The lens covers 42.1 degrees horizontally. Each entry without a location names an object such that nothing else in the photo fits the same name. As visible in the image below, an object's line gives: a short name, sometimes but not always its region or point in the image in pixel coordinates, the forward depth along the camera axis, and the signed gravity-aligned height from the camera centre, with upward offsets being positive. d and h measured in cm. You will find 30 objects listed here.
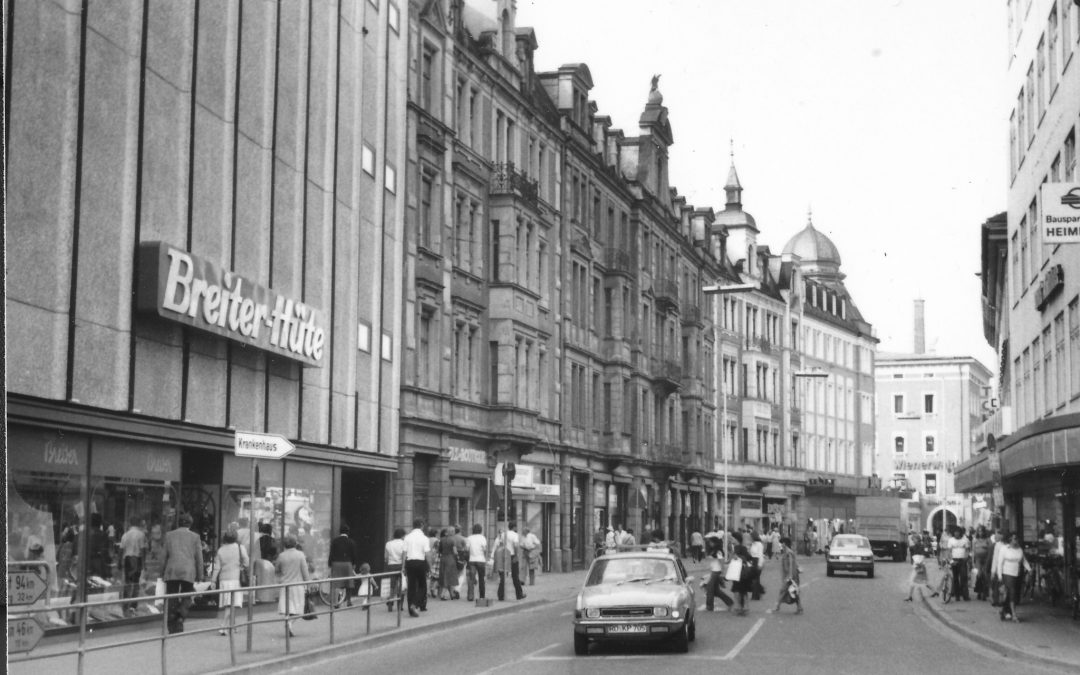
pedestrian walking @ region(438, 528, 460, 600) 3150 -177
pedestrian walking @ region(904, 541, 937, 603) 3250 -193
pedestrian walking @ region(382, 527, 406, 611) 2859 -140
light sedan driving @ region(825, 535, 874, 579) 4912 -244
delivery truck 7106 -182
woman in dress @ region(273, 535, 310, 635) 2105 -122
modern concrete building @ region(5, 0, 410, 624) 1886 +348
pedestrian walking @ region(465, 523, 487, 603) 3084 -156
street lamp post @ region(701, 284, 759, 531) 7544 +587
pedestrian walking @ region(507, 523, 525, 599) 3244 -171
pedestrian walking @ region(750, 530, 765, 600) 3204 -169
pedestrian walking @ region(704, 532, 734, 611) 2891 -203
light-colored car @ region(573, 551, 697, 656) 1922 -168
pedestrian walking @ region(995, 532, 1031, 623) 2664 -156
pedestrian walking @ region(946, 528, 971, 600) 3372 -176
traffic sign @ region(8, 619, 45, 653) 1204 -132
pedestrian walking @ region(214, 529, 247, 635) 2084 -120
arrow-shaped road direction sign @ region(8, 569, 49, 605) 1327 -102
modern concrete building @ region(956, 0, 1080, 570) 2364 +440
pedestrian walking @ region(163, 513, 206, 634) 1939 -108
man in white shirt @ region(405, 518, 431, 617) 2672 -158
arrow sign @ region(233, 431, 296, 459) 1667 +45
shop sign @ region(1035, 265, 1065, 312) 2959 +442
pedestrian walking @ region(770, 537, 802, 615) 2892 -189
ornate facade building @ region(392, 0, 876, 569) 3781 +615
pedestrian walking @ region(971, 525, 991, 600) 3431 -175
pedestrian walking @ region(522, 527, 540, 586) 3922 -190
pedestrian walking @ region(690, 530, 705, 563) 5678 -272
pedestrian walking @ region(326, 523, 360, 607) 2505 -129
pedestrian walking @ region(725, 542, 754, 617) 2795 -176
